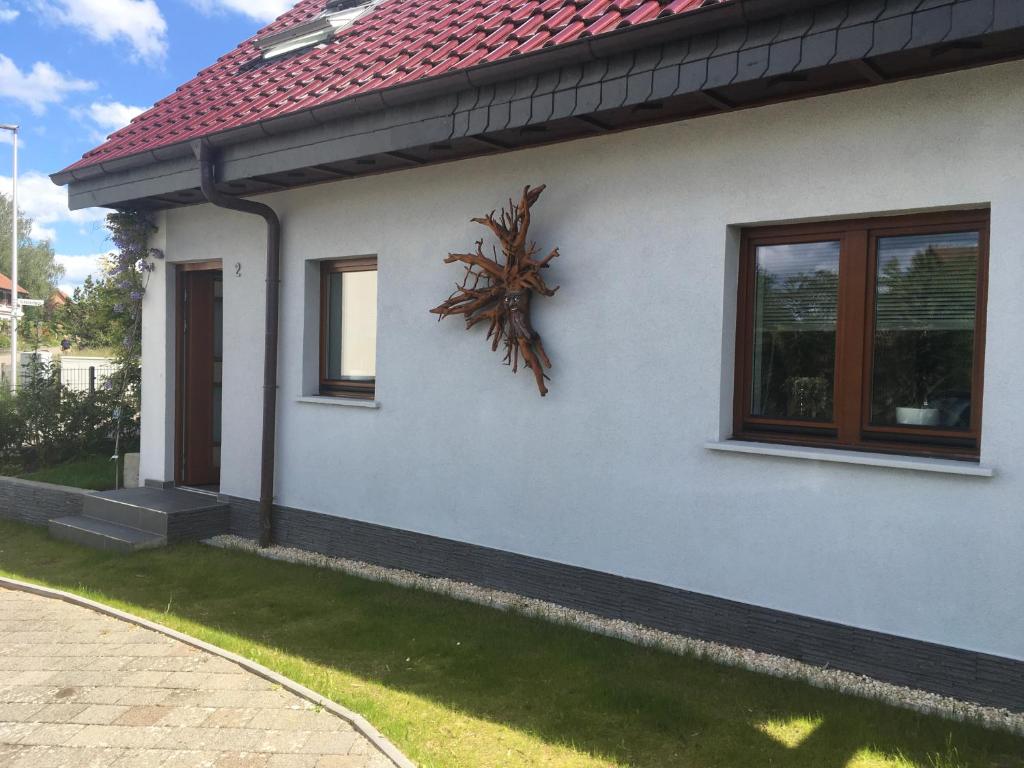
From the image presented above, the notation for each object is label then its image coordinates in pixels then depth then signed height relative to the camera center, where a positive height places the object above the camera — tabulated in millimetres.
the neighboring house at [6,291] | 50688 +3597
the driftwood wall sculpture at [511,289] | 5555 +471
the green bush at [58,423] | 10250 -919
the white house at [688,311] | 3926 +304
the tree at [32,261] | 50312 +5385
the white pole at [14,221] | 23548 +3848
